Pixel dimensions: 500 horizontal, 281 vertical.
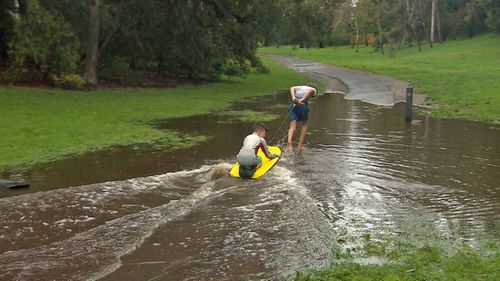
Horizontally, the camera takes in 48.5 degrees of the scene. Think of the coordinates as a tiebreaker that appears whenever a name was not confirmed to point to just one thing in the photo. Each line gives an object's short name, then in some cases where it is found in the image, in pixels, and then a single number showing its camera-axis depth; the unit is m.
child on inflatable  10.25
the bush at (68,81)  24.55
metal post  17.77
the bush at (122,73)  28.25
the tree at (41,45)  23.45
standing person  13.41
